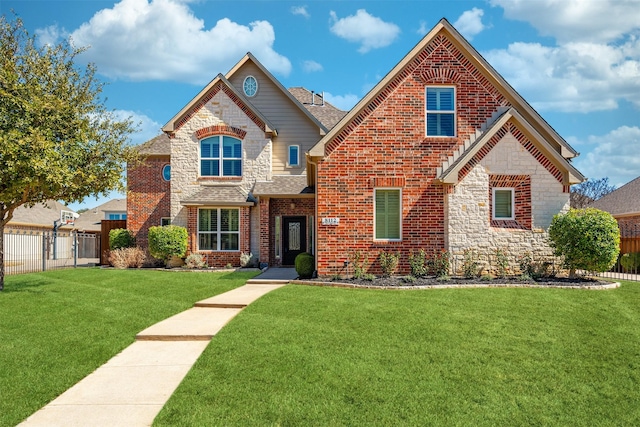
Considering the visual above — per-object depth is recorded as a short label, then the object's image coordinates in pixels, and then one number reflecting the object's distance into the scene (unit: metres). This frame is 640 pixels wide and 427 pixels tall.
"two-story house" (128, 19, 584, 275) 15.04
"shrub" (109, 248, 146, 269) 22.48
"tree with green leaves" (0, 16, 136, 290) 12.89
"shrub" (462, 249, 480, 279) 14.73
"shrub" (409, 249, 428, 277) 15.06
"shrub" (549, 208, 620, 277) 13.93
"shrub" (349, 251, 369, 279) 15.34
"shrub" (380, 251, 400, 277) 15.22
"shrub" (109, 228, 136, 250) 23.73
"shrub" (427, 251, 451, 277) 14.91
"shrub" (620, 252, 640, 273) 20.23
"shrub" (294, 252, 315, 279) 16.01
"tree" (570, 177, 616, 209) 45.84
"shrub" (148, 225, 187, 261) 21.09
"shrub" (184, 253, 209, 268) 21.33
